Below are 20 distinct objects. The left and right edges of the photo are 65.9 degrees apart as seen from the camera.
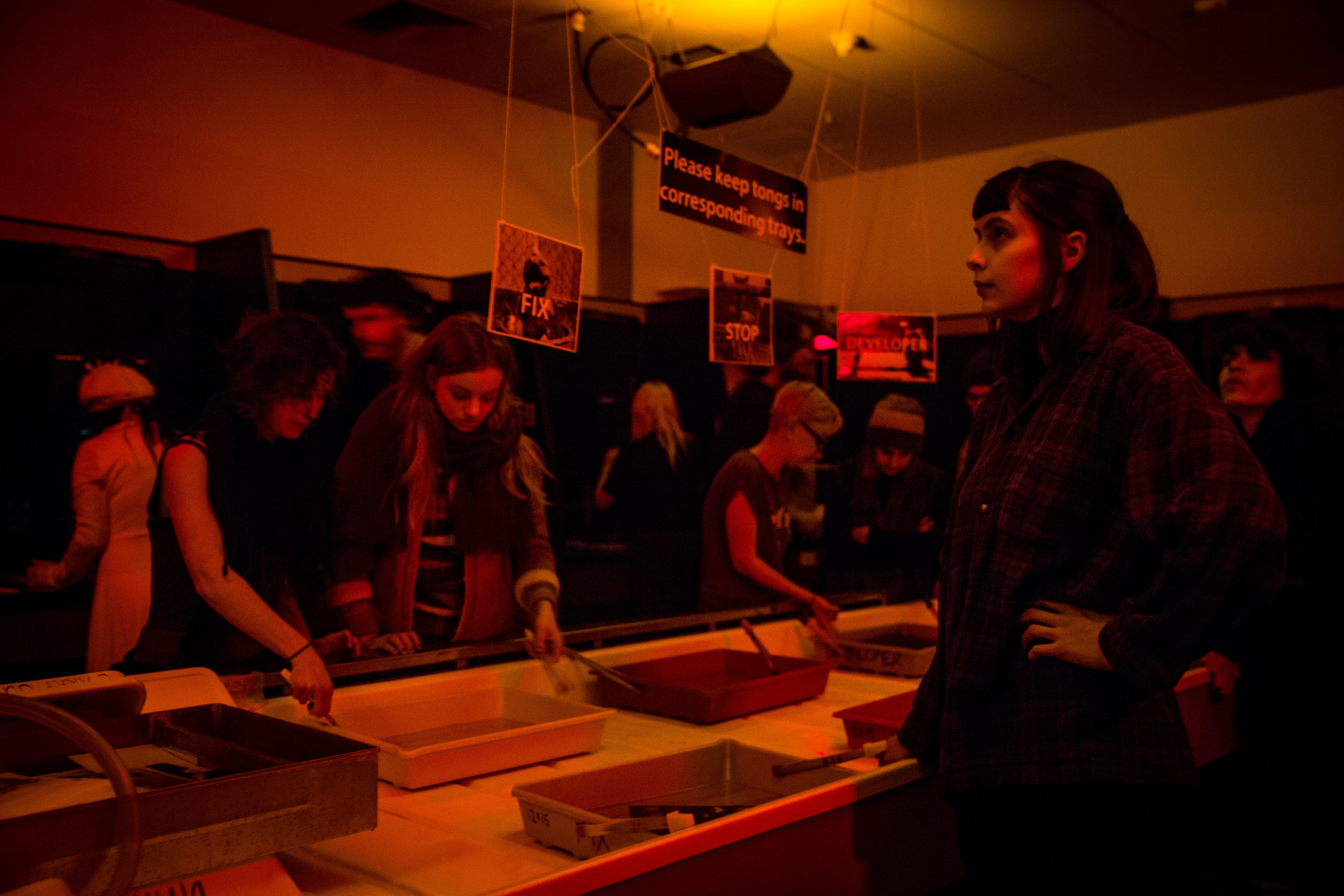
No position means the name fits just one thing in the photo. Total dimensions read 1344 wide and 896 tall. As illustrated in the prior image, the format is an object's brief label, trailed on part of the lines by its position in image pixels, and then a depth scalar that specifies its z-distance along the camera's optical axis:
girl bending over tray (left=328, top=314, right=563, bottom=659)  2.14
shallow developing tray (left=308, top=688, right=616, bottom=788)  1.59
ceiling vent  3.69
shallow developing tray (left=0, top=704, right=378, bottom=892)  0.89
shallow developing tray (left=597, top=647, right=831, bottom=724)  2.04
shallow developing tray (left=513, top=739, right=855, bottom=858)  1.36
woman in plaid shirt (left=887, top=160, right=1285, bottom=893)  1.23
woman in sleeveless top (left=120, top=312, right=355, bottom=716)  1.94
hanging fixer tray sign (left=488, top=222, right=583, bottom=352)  1.89
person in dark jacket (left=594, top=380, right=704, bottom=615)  3.14
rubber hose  0.84
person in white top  2.73
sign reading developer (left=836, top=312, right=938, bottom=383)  2.92
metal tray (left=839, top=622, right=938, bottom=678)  2.44
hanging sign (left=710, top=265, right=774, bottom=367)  2.51
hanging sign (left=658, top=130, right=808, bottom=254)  2.20
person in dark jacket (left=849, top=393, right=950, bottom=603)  3.35
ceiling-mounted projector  2.73
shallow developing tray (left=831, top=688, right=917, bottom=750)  1.77
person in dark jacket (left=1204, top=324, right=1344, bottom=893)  2.78
